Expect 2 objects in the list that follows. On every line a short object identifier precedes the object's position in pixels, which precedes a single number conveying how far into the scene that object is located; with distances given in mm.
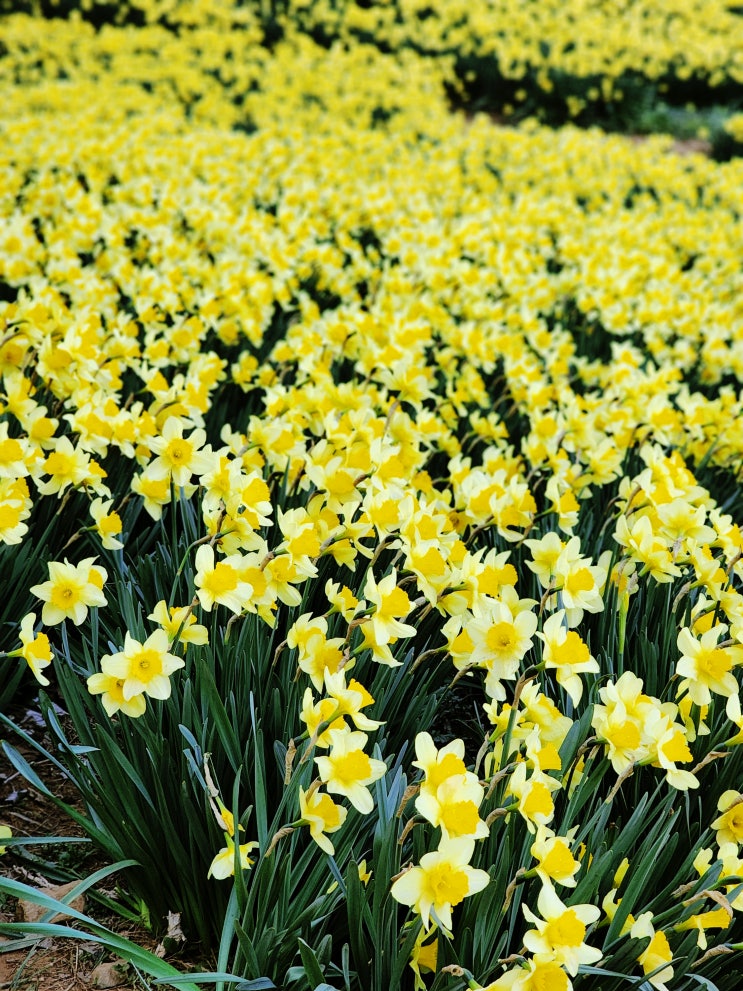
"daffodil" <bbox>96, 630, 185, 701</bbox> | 1487
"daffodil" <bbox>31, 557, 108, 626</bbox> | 1693
